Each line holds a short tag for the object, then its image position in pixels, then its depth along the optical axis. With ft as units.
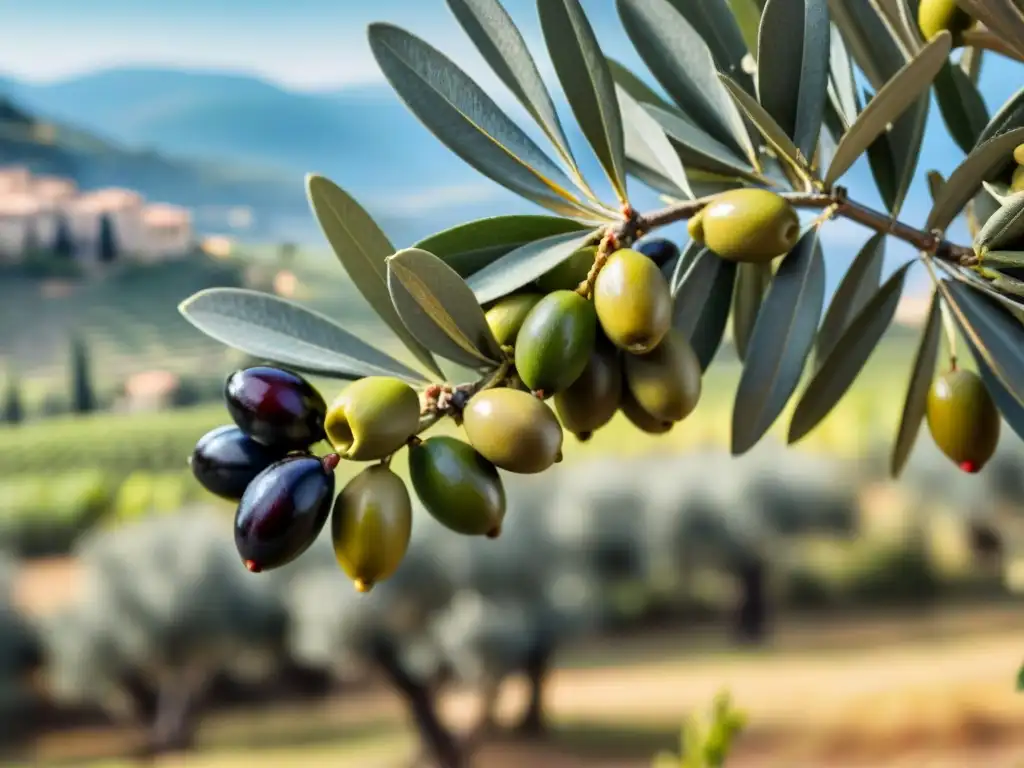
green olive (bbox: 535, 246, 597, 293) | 0.89
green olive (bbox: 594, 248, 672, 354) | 0.75
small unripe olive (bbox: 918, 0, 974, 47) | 1.00
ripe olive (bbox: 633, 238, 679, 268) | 1.01
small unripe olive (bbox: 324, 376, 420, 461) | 0.74
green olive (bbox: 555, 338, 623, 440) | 0.85
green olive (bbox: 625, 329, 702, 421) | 0.81
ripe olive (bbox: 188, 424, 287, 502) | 0.82
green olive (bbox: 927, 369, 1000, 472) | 1.02
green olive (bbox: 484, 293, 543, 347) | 0.86
